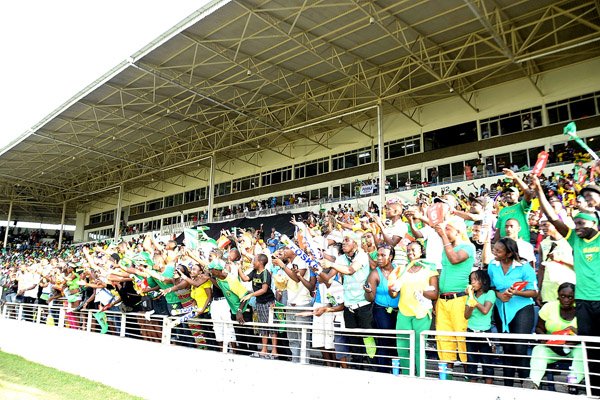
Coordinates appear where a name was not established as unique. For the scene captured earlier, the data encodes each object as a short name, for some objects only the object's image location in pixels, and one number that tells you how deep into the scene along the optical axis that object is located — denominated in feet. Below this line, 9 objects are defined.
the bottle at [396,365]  16.41
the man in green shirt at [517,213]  16.94
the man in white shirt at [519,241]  15.37
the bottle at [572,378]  12.70
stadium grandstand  15.28
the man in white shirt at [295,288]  20.31
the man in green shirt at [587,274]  12.64
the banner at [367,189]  79.78
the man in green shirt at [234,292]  21.95
